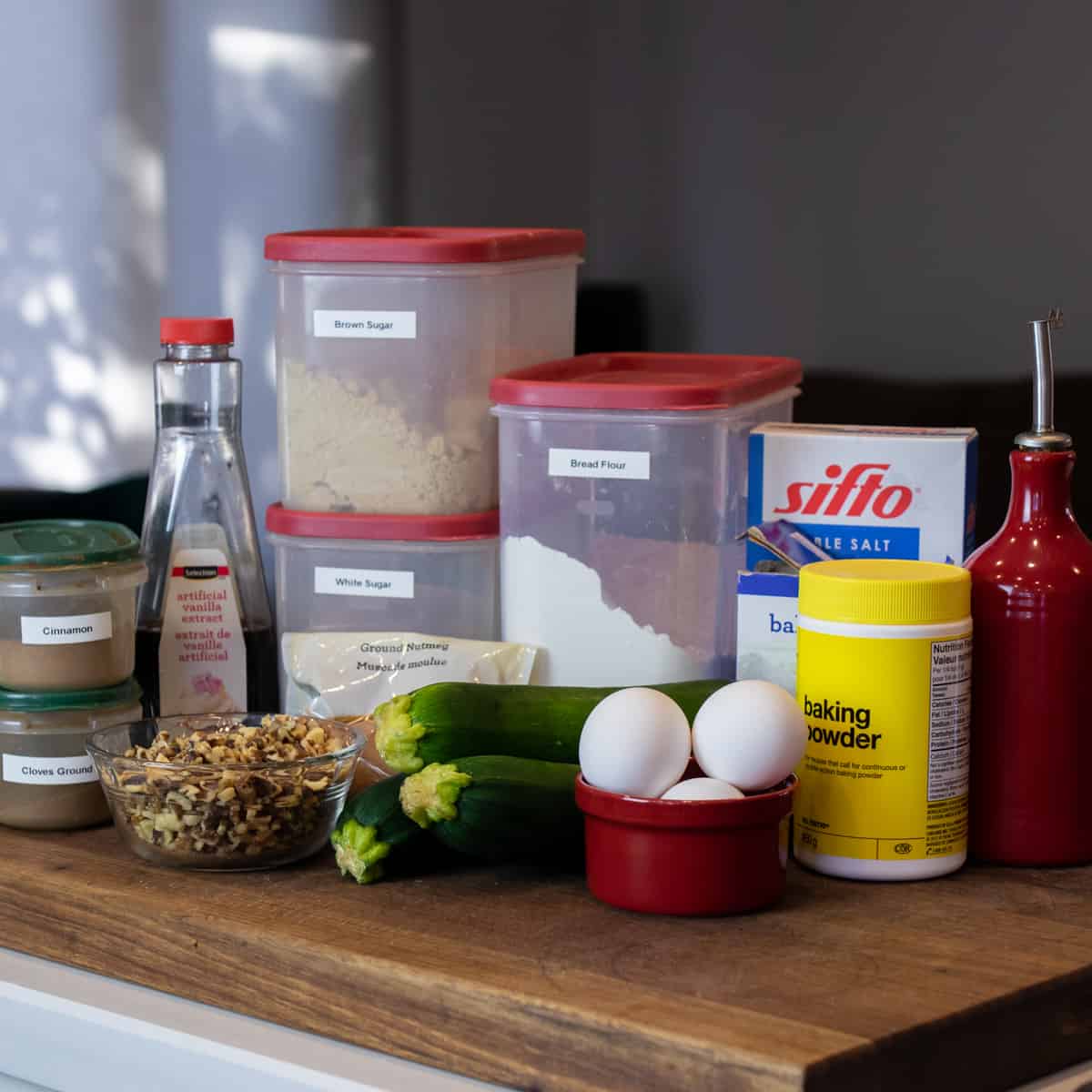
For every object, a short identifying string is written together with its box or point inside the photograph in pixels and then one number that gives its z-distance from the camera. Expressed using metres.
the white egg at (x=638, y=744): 1.39
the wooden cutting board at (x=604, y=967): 1.29
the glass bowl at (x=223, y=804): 1.45
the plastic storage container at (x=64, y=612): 1.51
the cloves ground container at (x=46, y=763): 1.51
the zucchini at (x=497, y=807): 1.43
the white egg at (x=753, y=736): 1.39
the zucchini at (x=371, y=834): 1.44
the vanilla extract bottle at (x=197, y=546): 1.60
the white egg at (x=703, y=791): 1.39
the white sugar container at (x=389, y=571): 1.61
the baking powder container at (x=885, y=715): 1.42
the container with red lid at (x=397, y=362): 1.61
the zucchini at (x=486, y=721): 1.46
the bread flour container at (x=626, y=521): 1.54
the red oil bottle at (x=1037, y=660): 1.45
